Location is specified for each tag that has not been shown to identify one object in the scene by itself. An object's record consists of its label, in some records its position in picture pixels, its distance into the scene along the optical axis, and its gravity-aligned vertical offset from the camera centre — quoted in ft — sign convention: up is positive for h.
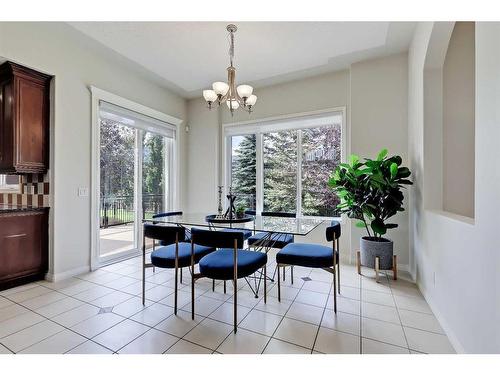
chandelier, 7.93 +3.36
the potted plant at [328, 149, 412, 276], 8.73 -0.25
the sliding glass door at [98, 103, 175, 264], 11.48 +0.66
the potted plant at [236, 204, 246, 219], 9.05 -0.93
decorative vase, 9.18 -2.50
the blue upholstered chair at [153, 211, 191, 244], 9.22 -1.14
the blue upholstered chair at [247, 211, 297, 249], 9.60 -2.12
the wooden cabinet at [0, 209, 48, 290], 8.36 -2.13
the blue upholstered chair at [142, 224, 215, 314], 6.85 -2.02
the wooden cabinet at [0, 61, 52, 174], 8.61 +2.60
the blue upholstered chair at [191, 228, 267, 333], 6.05 -2.04
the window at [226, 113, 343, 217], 12.79 +1.48
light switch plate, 9.99 -0.14
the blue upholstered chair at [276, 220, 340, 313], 7.02 -2.05
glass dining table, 7.24 -1.23
